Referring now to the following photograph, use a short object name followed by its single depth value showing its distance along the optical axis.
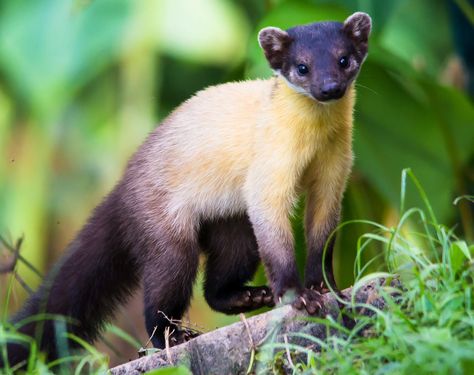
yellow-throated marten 11.07
